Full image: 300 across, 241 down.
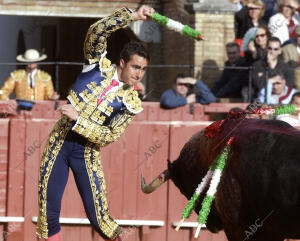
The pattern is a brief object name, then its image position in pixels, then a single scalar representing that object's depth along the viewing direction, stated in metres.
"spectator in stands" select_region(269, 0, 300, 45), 17.38
